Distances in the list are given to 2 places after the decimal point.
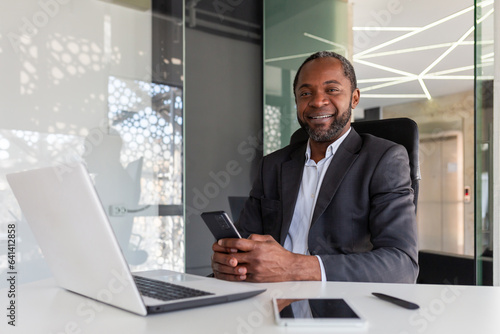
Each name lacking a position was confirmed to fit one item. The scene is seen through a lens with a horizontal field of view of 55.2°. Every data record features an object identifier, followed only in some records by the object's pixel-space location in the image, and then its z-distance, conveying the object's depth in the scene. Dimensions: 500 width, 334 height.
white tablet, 0.70
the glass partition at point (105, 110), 2.64
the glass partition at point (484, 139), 2.36
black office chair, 1.67
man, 1.20
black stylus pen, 0.81
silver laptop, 0.74
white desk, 0.71
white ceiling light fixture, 2.51
